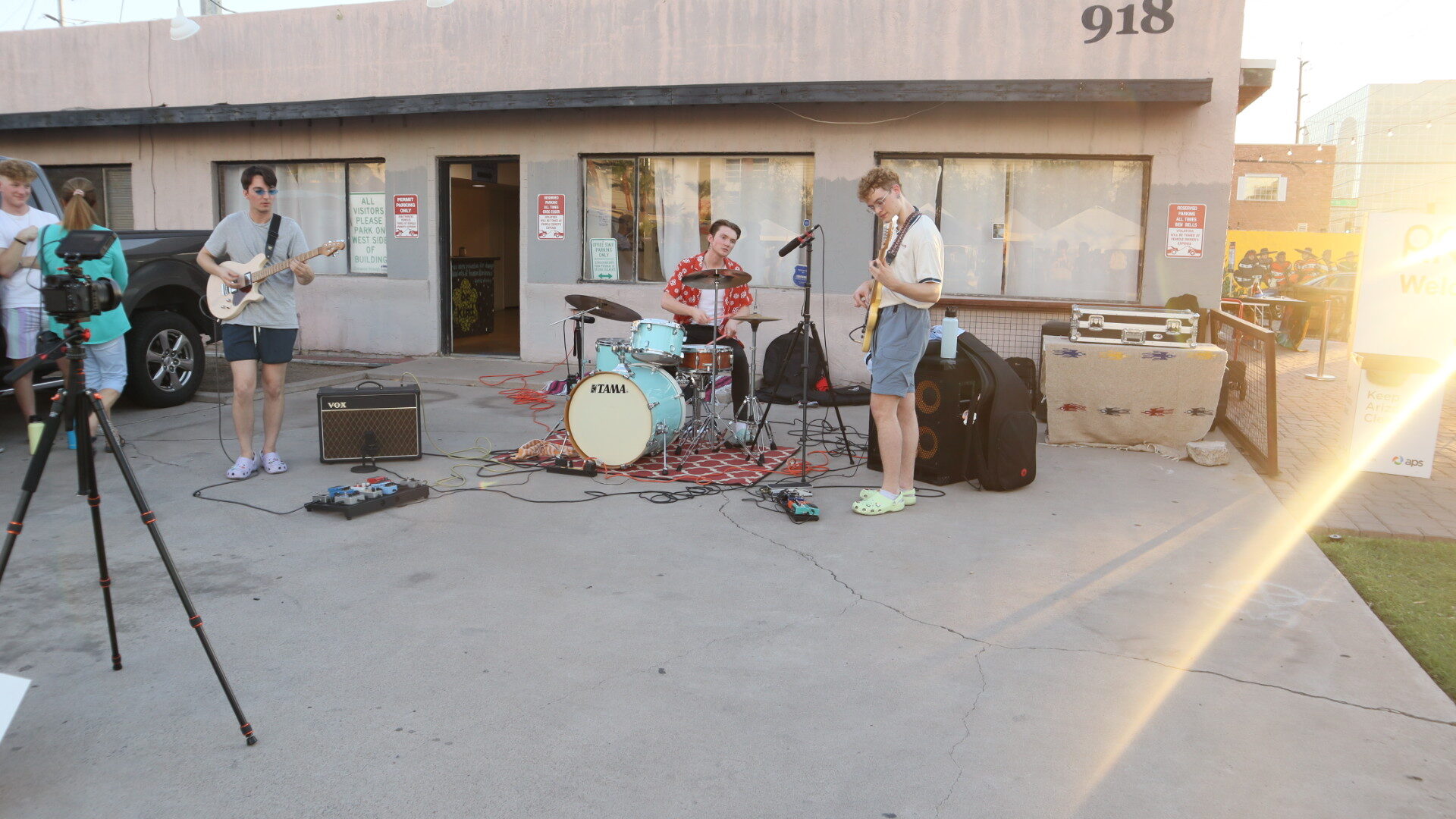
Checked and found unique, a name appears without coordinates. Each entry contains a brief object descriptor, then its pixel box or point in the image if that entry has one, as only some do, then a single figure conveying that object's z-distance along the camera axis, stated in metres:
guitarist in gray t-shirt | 6.12
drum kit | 6.42
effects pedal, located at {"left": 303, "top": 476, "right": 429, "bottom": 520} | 5.49
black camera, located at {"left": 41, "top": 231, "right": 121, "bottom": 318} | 2.97
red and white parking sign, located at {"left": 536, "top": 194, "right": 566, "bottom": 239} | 11.80
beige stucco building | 10.12
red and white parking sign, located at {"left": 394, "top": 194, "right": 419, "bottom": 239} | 12.30
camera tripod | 2.86
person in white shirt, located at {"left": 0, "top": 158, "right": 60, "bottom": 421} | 6.08
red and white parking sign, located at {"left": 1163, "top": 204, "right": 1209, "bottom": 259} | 10.09
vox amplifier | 6.59
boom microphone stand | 6.03
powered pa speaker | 6.40
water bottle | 6.33
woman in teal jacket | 5.57
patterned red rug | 6.52
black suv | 8.02
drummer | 7.29
